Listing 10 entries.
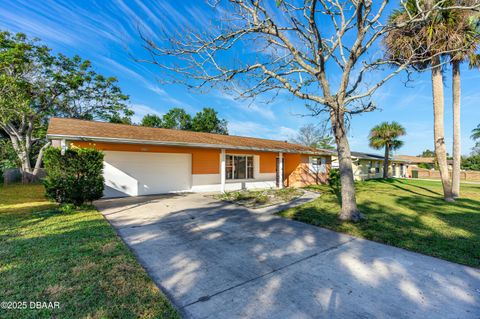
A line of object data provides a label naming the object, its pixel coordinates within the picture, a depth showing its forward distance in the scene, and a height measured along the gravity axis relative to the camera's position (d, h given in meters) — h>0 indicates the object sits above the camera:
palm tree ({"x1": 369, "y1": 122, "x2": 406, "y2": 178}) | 22.52 +3.17
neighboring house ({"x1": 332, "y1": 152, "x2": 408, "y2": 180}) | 23.23 -0.17
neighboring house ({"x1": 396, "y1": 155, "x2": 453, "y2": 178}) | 42.84 +0.67
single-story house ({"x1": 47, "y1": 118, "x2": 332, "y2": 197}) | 8.88 +0.16
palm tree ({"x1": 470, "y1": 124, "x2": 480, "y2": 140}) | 31.90 +5.08
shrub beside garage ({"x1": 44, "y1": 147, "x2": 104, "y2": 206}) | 6.47 -0.43
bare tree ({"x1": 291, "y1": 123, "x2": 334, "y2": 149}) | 39.78 +4.91
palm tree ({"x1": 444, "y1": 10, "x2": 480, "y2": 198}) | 9.02 +5.06
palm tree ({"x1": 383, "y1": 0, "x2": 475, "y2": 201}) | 8.95 +5.38
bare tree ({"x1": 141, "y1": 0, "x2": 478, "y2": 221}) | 6.12 +3.35
